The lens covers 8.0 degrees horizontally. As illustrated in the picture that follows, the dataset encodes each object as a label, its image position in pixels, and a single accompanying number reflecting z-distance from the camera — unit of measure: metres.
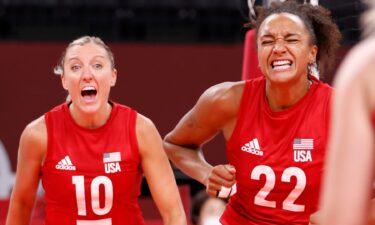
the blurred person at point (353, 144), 5.99
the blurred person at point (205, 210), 10.06
